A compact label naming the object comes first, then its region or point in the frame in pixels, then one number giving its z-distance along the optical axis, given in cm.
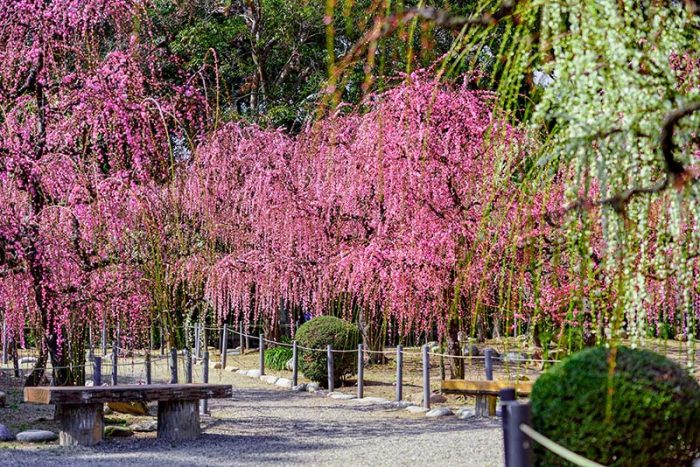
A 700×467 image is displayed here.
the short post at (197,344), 2091
